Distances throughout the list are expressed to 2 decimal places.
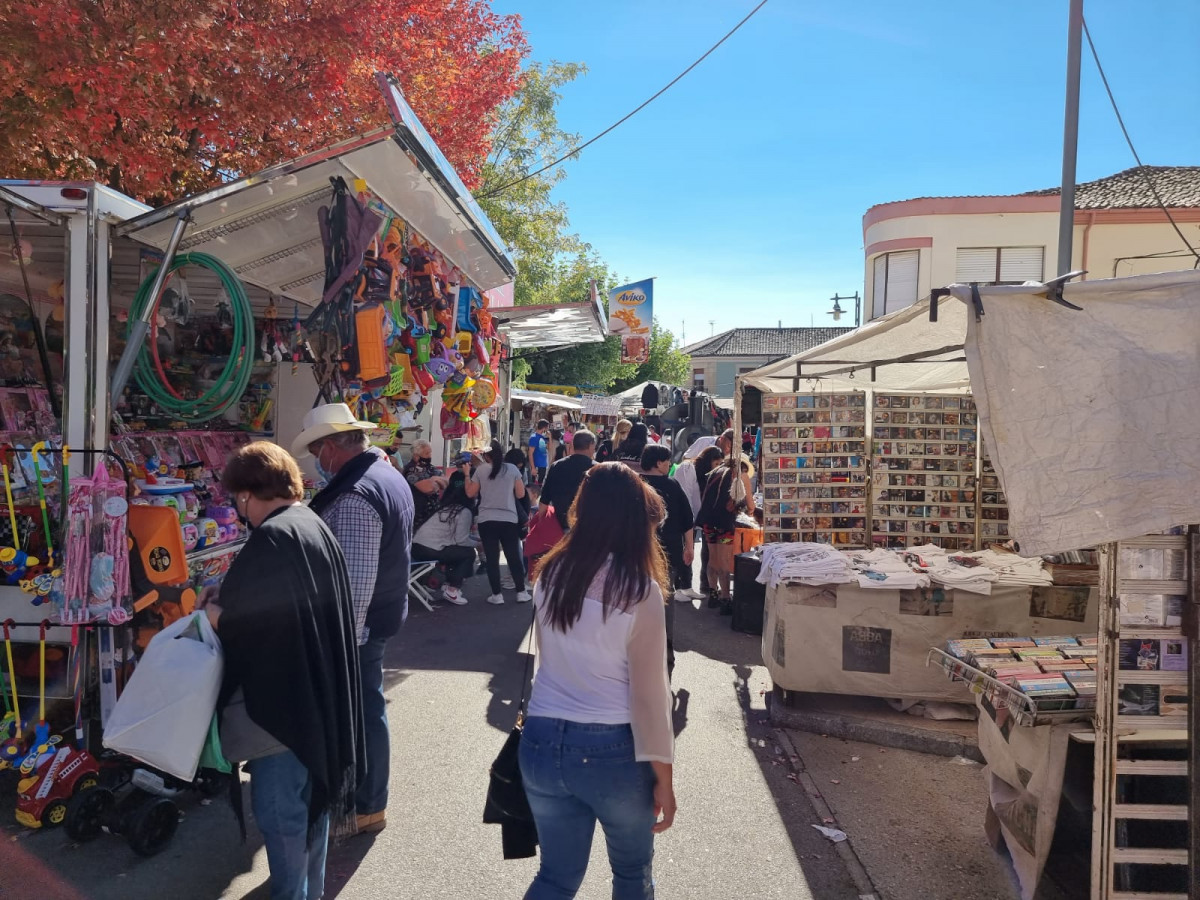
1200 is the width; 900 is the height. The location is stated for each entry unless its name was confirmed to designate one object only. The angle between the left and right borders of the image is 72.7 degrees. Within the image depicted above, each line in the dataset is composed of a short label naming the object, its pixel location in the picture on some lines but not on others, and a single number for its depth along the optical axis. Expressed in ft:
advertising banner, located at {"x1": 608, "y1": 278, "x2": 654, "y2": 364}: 69.77
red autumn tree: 20.36
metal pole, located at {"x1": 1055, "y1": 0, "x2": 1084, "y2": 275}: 24.25
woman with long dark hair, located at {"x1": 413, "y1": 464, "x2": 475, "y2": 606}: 26.61
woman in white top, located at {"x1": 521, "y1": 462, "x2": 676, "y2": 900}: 7.27
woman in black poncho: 8.28
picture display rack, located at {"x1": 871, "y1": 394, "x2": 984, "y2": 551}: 22.93
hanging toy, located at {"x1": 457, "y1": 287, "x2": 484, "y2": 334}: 22.07
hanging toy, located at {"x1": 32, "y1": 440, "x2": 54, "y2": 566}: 12.53
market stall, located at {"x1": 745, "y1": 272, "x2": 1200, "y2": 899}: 8.74
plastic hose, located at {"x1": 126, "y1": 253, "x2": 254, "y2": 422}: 14.88
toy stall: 12.32
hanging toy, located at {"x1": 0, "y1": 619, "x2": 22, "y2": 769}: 12.33
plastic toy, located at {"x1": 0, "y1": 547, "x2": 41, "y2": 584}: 12.42
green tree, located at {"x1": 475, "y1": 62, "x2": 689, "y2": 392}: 72.08
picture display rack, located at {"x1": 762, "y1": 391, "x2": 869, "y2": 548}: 22.62
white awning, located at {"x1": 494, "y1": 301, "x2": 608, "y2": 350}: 30.07
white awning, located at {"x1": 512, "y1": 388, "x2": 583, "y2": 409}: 69.10
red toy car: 11.68
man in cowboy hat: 10.94
